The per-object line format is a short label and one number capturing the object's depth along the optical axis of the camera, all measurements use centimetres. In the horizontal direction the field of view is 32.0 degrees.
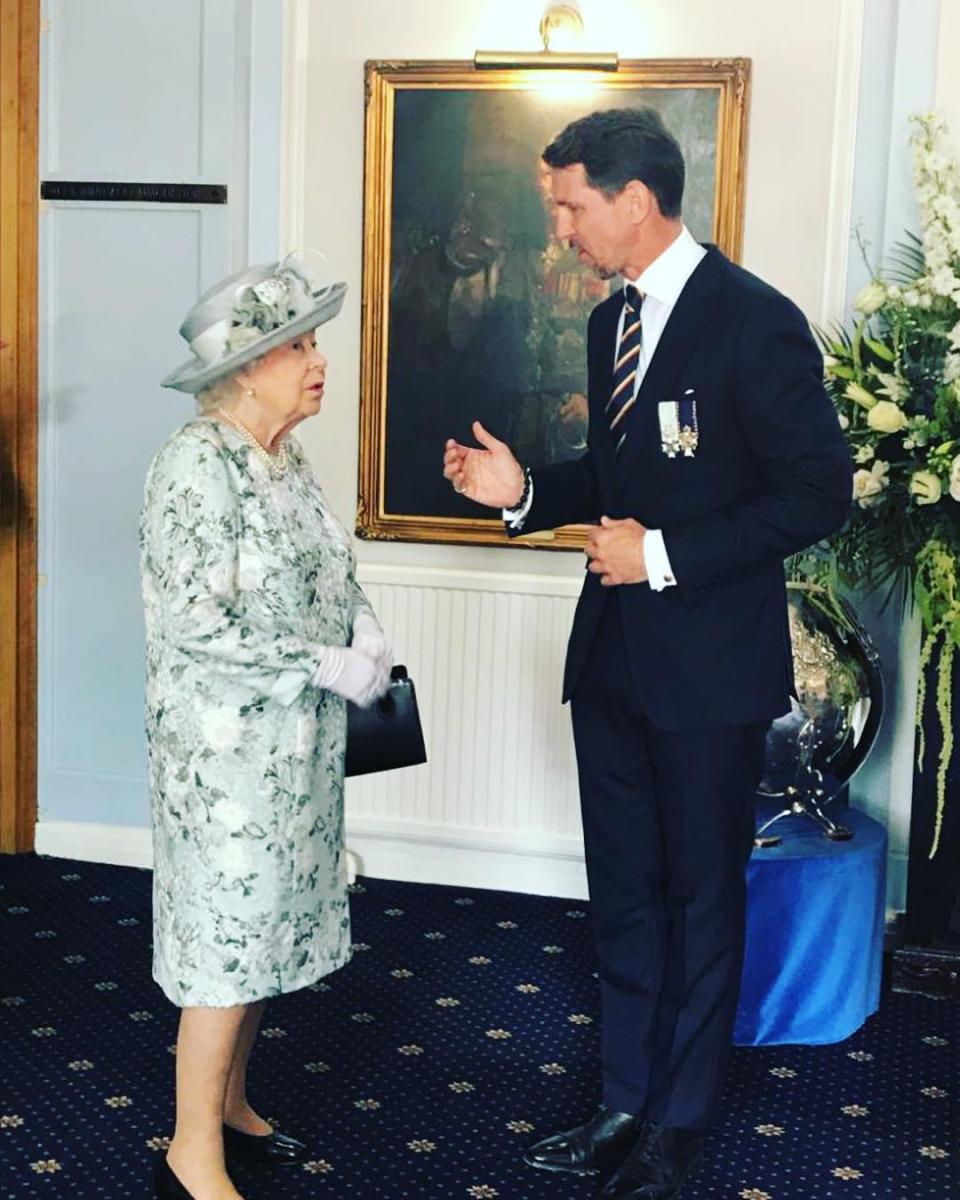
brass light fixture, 441
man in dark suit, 277
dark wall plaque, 467
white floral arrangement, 382
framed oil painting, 449
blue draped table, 371
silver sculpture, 386
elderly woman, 261
